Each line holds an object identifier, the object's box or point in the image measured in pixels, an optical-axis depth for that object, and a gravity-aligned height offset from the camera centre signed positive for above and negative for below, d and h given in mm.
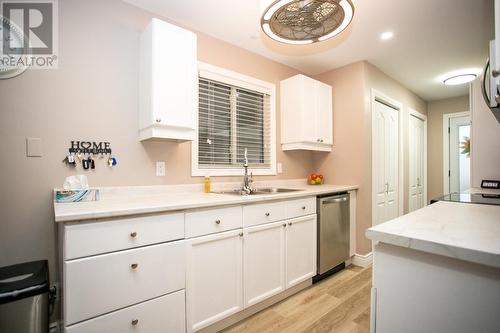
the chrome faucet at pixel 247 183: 2422 -172
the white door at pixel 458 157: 4713 +149
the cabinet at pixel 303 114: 2854 +645
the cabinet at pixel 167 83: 1737 +643
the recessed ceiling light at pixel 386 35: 2426 +1346
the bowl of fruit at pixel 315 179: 3208 -179
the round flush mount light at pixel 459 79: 3496 +1300
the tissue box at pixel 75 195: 1445 -171
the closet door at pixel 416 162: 4250 +52
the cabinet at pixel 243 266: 1522 -753
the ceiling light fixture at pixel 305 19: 1392 +942
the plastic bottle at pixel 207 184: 2240 -166
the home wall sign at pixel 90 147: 1660 +149
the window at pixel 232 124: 2373 +471
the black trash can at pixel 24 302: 1021 -597
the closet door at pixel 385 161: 3188 +56
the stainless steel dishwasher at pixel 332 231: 2381 -696
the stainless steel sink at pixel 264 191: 2366 -260
